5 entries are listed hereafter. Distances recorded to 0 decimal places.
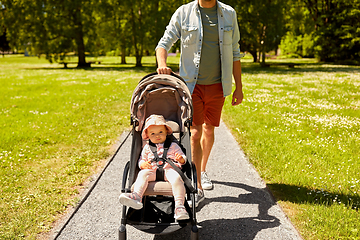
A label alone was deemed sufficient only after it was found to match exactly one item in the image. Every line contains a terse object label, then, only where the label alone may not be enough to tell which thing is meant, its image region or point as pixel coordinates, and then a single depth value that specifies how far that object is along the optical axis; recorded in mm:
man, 3699
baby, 2885
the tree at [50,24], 28609
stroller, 2920
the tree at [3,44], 61500
